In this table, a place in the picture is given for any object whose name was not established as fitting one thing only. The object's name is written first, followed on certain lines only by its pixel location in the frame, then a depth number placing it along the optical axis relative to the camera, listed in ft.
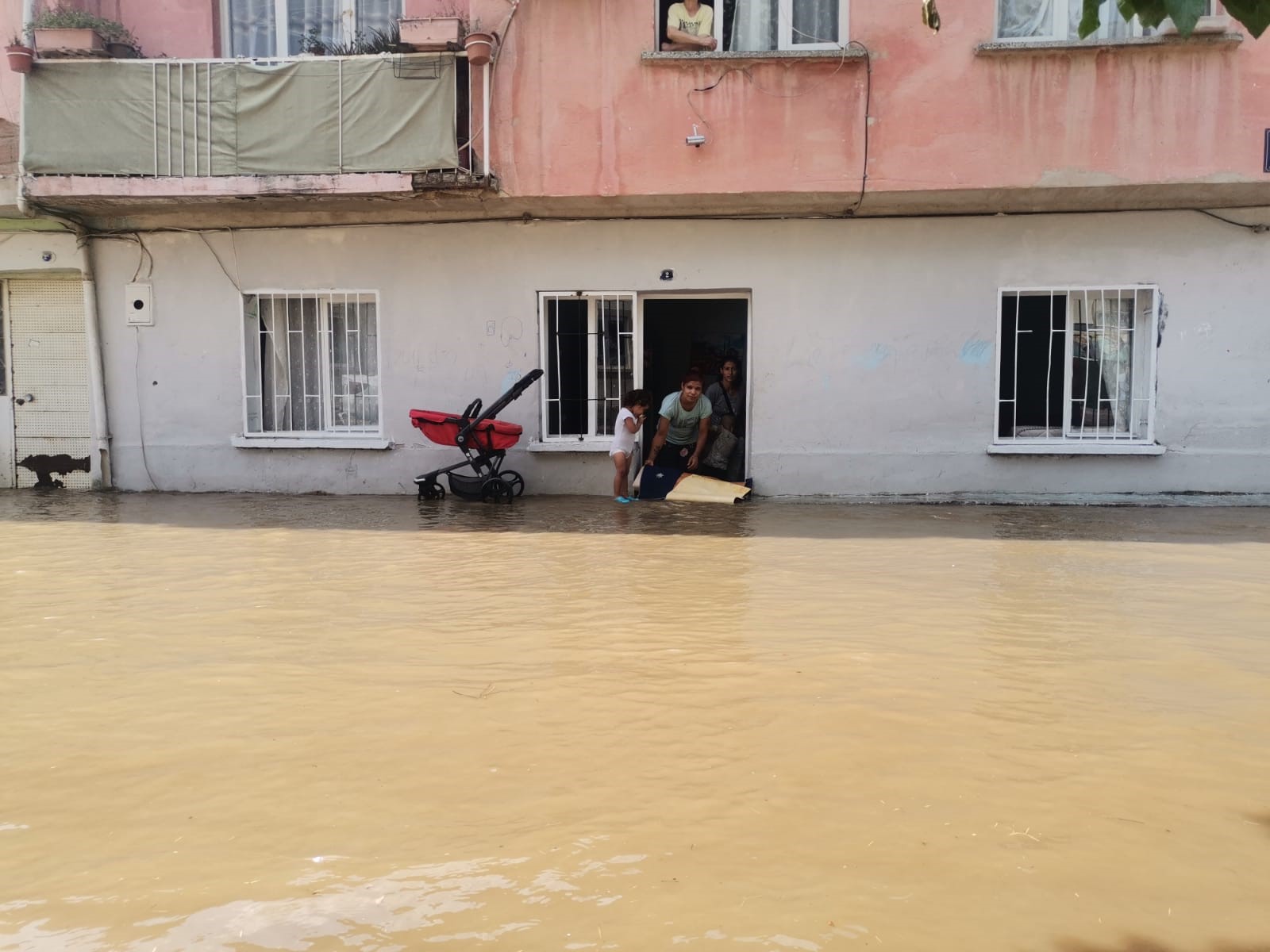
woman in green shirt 36.58
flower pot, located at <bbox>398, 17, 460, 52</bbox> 34.01
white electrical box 39.04
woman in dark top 39.14
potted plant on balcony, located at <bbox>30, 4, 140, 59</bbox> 35.63
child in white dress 35.27
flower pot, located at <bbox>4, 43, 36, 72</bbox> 35.53
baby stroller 34.24
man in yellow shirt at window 34.47
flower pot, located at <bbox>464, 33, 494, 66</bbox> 33.96
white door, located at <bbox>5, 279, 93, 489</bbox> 40.04
